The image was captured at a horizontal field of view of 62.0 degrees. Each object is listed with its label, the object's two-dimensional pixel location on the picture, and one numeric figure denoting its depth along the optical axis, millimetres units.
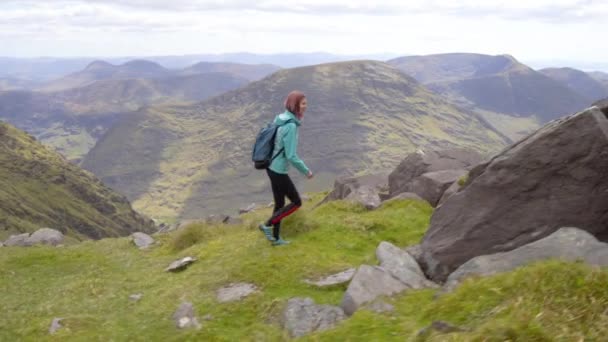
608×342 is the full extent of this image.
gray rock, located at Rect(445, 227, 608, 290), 12156
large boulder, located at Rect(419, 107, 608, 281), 15141
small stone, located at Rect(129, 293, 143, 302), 17922
